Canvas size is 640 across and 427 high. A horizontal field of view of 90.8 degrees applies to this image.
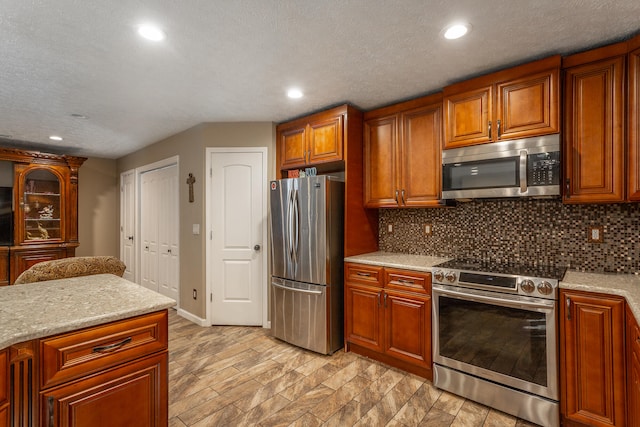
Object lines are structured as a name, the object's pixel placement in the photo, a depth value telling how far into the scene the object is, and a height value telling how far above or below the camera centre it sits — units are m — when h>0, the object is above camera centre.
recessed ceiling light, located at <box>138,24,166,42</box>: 1.82 +1.07
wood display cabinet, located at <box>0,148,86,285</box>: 4.58 +0.08
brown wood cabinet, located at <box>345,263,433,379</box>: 2.50 -0.89
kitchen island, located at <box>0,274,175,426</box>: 1.20 -0.60
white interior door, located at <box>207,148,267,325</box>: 3.65 -0.27
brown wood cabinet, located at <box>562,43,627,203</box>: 1.97 +0.55
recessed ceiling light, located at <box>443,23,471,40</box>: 1.83 +1.07
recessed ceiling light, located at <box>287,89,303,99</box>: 2.76 +1.07
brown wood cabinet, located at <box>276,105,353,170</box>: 3.08 +0.77
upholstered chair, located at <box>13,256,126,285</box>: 2.13 -0.39
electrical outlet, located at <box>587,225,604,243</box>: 2.23 -0.17
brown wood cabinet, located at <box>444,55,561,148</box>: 2.13 +0.78
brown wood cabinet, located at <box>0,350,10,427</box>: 1.14 -0.63
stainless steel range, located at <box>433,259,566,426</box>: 1.96 -0.85
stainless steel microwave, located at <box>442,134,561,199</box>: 2.11 +0.30
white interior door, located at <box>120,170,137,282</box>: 5.32 -0.13
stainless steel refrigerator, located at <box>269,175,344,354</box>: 2.92 -0.45
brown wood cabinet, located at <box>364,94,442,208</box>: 2.78 +0.55
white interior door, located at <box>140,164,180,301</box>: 4.32 -0.24
